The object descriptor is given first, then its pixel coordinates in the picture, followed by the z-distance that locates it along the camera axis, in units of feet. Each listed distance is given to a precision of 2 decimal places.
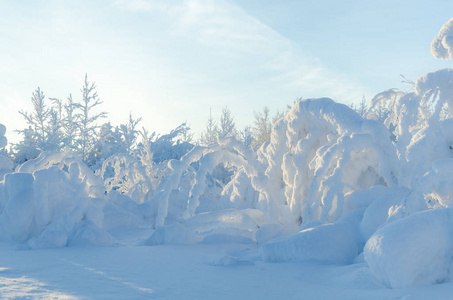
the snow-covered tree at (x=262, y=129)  83.05
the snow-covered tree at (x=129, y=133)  73.92
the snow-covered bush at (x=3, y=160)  38.74
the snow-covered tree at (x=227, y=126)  102.21
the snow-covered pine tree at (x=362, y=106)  95.03
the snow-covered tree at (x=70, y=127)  80.38
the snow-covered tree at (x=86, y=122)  80.33
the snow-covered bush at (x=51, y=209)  19.24
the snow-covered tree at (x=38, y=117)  75.59
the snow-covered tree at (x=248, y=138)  83.80
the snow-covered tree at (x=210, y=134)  103.59
